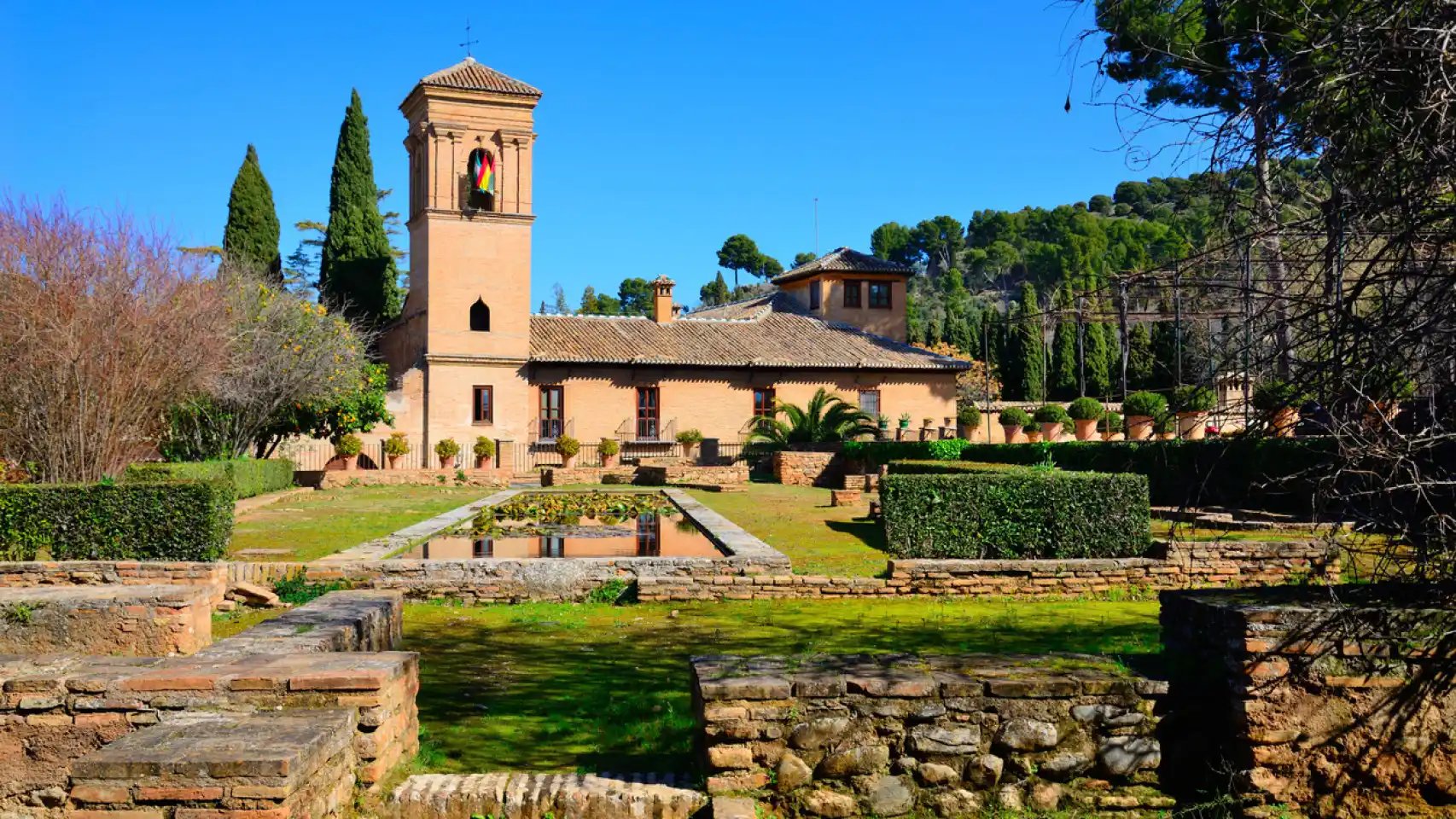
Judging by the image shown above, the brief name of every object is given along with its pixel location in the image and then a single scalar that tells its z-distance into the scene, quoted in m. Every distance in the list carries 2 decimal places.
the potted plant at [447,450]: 30.75
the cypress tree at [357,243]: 40.16
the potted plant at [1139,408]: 27.19
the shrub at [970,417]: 34.09
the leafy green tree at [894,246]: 104.50
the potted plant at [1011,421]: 32.56
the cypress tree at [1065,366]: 49.34
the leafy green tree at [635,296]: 89.34
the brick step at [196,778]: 3.39
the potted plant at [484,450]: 31.31
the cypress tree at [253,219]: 38.94
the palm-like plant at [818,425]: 31.73
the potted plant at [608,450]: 32.50
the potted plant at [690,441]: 34.25
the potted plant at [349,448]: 28.06
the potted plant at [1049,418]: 32.50
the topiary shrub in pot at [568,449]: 31.19
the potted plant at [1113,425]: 31.38
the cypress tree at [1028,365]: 48.41
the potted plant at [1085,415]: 30.06
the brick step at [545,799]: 4.18
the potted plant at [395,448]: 30.23
